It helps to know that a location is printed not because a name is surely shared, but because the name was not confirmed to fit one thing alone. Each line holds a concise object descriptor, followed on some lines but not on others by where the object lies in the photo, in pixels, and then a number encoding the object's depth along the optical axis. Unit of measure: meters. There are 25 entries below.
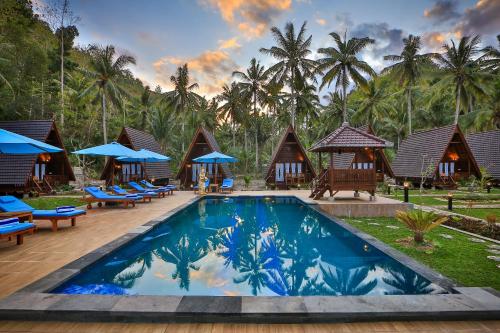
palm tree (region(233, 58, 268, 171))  35.09
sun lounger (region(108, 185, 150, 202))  13.66
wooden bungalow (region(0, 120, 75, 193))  17.34
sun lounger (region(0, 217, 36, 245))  6.19
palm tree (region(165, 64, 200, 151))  39.41
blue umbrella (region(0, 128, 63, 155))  6.04
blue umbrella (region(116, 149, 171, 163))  15.79
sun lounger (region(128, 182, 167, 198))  16.23
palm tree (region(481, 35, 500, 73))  31.88
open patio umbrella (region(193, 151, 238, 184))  19.63
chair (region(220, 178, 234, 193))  20.14
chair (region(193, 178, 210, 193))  20.62
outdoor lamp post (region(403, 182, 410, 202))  12.88
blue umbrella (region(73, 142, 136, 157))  13.50
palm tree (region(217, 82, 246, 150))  38.03
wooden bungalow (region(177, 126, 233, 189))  24.08
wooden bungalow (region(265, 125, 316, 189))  24.25
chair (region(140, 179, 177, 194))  18.05
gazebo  13.43
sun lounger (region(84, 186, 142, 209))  12.39
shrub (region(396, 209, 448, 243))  6.99
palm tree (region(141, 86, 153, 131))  42.16
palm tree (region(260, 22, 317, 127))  30.08
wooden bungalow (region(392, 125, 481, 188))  21.91
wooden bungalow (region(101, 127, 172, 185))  22.47
